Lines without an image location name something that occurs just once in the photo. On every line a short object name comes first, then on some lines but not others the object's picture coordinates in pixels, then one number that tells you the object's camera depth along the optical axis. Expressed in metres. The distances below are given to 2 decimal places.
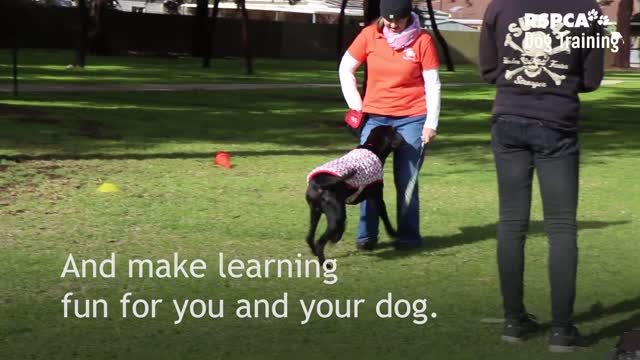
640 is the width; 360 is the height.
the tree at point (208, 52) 49.97
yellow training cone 12.20
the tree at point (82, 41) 42.74
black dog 8.30
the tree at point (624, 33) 67.75
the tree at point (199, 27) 60.71
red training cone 14.76
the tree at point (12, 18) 21.66
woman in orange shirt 8.74
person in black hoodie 6.20
